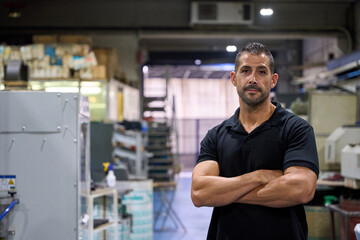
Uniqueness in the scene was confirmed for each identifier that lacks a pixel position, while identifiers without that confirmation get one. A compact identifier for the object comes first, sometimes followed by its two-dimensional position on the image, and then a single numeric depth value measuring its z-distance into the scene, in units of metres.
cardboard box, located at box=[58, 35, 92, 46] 8.88
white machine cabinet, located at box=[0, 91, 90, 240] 3.30
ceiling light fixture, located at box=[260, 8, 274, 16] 8.41
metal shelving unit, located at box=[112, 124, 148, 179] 8.05
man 1.87
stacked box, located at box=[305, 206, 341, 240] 5.00
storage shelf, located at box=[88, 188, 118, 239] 4.23
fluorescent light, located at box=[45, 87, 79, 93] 8.87
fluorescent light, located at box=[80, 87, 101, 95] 9.33
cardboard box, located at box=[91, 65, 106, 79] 8.93
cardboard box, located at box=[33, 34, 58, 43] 8.95
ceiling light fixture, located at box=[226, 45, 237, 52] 13.60
